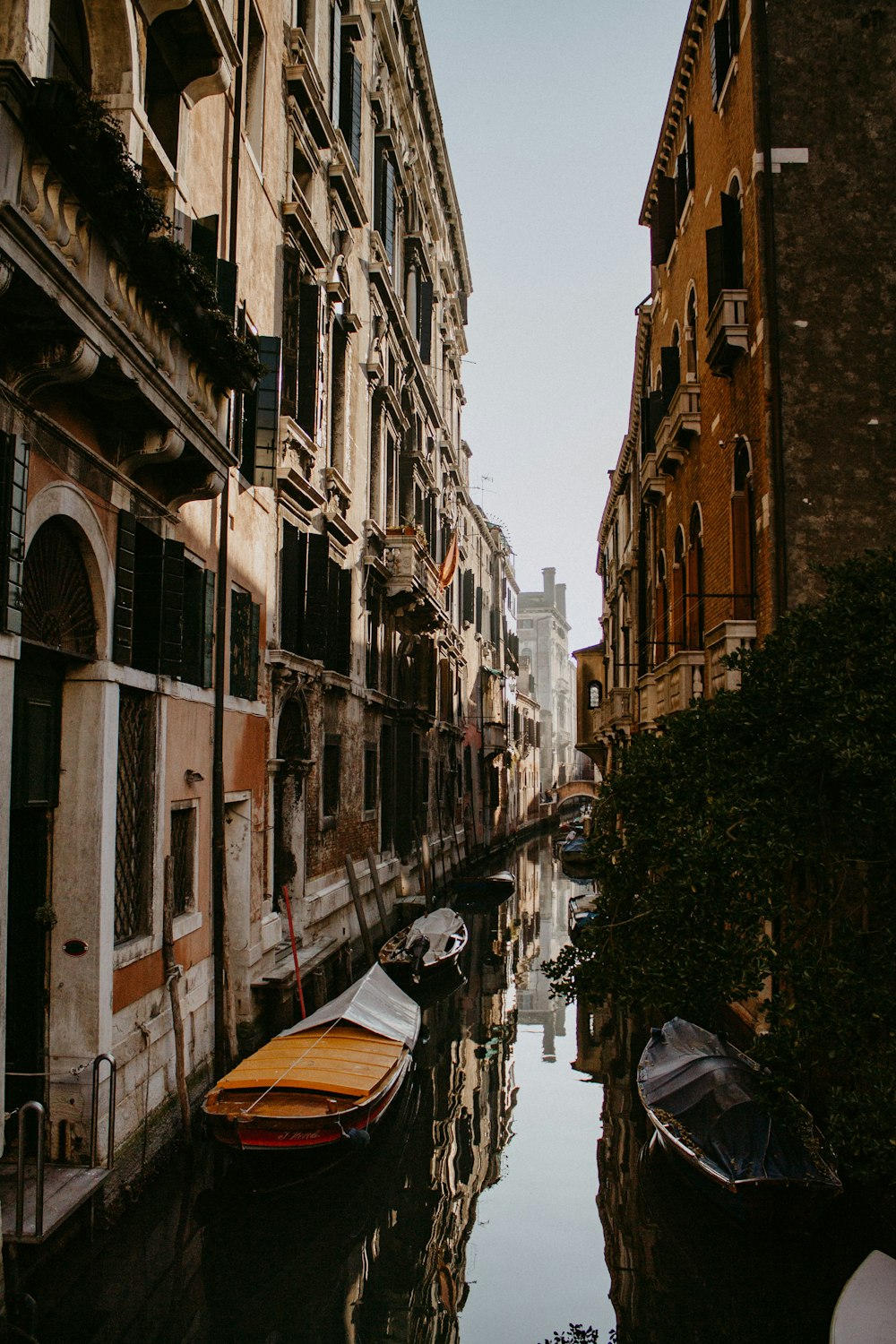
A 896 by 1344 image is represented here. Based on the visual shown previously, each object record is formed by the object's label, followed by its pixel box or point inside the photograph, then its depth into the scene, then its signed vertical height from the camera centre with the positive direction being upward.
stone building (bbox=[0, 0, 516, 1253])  6.00 +2.06
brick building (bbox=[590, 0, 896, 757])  10.23 +4.66
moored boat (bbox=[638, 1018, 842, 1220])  7.27 -2.89
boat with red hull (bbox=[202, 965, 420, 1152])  8.05 -2.75
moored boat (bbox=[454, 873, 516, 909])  26.91 -3.41
